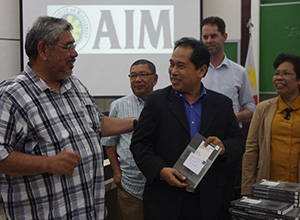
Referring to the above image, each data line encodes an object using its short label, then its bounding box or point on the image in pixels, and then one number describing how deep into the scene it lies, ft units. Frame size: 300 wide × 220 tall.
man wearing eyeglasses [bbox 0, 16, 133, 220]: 4.79
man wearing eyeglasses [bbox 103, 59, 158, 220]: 8.50
